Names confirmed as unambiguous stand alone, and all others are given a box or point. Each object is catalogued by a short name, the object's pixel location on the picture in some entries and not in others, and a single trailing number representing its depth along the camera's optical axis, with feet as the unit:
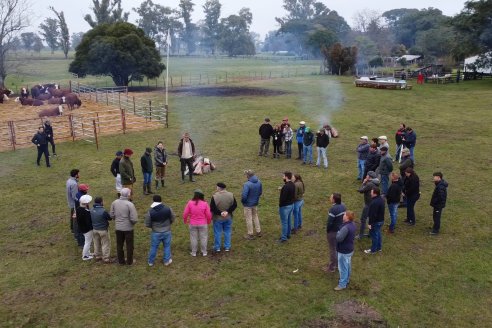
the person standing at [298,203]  31.07
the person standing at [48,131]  55.72
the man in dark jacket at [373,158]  40.30
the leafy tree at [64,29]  236.26
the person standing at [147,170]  41.17
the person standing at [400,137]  49.06
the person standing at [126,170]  38.55
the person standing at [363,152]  43.78
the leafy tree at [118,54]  127.95
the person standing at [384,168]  38.24
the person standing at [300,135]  52.06
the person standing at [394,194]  31.81
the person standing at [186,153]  44.78
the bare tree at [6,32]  139.13
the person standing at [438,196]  31.65
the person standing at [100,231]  27.84
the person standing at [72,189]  32.48
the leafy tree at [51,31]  379.55
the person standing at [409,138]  48.86
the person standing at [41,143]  51.72
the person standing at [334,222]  26.40
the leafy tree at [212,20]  377.91
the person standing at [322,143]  48.99
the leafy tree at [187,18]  378.73
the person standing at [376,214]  28.03
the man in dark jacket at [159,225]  26.71
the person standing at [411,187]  33.35
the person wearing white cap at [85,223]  27.91
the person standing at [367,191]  30.17
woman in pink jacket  28.22
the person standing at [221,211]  28.86
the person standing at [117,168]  39.50
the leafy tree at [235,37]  351.46
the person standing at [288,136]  54.19
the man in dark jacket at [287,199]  30.14
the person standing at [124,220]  27.17
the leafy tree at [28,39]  441.68
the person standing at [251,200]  30.63
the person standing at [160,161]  43.04
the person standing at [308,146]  50.39
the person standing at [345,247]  24.13
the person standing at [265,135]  54.54
